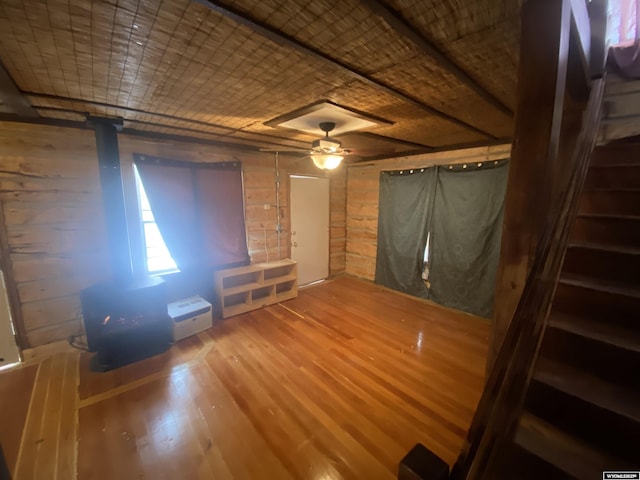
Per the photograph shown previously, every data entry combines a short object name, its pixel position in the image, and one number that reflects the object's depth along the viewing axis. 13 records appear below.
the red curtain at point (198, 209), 3.12
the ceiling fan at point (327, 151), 2.53
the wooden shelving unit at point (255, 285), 3.61
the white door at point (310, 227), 4.59
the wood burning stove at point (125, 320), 2.47
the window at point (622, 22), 2.67
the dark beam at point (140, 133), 2.37
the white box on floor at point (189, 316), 2.98
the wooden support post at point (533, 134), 1.02
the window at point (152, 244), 3.11
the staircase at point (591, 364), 0.98
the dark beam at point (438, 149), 3.30
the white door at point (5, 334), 2.41
